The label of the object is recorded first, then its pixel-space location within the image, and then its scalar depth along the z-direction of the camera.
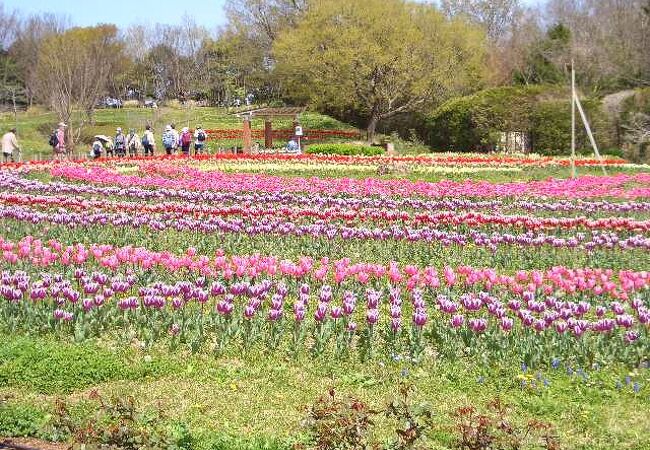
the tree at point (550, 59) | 50.28
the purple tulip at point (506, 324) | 6.68
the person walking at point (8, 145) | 27.00
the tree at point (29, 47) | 61.78
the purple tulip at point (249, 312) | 7.06
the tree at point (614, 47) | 45.12
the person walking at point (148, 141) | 30.37
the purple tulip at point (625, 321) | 6.80
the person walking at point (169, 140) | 31.05
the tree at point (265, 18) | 60.06
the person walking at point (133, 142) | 32.91
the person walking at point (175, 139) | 31.80
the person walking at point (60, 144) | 28.87
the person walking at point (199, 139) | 32.91
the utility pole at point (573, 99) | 19.94
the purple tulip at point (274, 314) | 7.04
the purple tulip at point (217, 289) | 7.51
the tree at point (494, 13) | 72.94
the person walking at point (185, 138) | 30.91
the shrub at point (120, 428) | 4.71
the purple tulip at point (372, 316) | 6.89
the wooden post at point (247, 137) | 31.70
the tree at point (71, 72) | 35.94
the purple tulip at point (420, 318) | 6.77
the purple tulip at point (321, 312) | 7.02
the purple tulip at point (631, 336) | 6.50
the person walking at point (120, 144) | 31.55
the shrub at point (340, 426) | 4.61
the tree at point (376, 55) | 42.28
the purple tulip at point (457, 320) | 6.74
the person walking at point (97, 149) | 29.95
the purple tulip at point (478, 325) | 6.68
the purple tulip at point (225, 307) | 7.15
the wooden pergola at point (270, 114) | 38.31
